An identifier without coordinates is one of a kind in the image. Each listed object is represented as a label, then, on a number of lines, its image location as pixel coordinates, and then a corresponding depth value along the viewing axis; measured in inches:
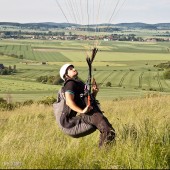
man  437.1
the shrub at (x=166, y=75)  5915.4
